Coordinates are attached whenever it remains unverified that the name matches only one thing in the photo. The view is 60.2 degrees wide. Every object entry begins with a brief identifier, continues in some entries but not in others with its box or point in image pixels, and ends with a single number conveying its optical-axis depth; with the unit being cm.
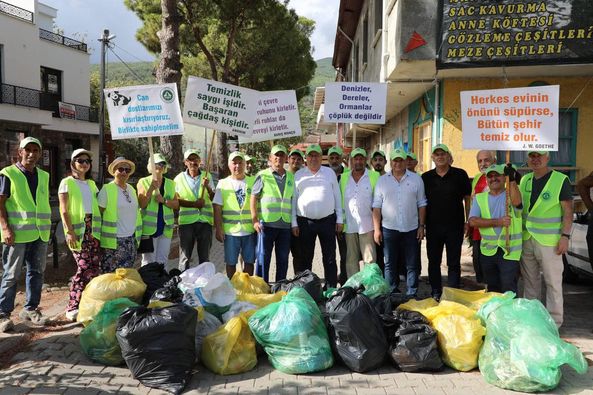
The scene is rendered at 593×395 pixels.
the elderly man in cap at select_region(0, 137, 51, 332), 488
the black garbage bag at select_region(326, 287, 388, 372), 410
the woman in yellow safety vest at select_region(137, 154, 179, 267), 588
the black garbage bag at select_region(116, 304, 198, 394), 387
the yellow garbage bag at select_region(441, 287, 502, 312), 483
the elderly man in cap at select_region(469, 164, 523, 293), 492
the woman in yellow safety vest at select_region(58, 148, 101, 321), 516
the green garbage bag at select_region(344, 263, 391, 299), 523
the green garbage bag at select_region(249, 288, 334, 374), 408
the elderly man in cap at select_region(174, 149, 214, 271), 621
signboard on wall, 762
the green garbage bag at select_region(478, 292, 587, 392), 368
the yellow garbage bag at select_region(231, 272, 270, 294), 535
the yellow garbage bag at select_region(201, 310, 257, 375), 409
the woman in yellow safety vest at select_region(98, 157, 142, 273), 540
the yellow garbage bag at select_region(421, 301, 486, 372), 410
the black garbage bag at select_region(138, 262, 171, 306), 509
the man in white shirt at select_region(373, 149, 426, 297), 571
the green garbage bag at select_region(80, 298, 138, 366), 421
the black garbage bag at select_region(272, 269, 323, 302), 541
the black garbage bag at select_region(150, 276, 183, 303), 464
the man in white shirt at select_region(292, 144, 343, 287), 589
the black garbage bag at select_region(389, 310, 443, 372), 410
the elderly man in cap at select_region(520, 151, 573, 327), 482
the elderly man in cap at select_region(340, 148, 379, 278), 598
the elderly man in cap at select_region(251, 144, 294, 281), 588
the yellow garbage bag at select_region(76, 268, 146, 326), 469
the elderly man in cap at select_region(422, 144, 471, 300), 568
